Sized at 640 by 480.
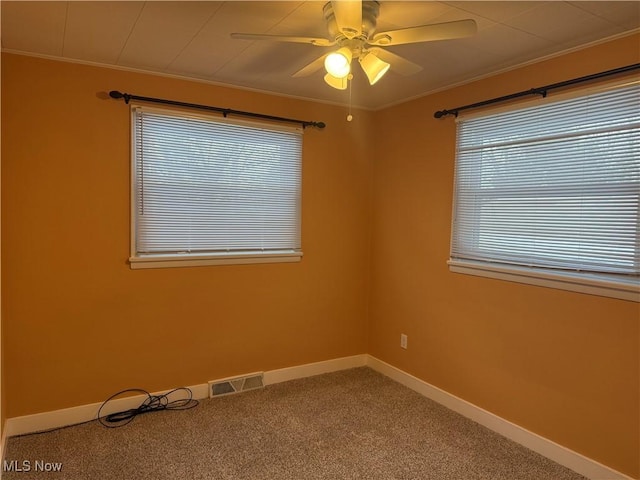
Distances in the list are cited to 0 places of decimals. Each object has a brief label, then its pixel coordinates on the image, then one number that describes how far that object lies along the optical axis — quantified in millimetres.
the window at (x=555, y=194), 2154
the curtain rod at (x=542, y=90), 2129
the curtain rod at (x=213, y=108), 2748
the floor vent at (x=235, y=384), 3207
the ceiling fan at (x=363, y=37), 1612
